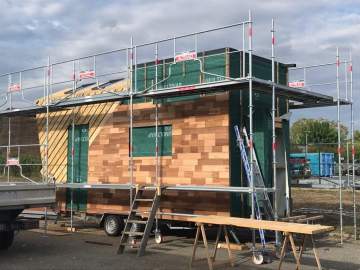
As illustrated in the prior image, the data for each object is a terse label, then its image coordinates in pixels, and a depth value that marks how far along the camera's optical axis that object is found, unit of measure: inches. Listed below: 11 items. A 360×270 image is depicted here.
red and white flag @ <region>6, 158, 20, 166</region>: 549.0
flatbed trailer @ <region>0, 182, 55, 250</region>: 404.8
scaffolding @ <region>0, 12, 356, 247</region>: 430.0
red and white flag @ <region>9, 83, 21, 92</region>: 617.3
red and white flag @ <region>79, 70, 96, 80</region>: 538.1
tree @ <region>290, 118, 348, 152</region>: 2796.0
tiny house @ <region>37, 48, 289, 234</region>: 471.8
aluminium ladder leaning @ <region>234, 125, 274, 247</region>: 438.6
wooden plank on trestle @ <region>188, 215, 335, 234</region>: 317.7
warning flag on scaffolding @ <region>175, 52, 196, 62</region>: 449.1
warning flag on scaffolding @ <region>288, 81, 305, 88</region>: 539.2
